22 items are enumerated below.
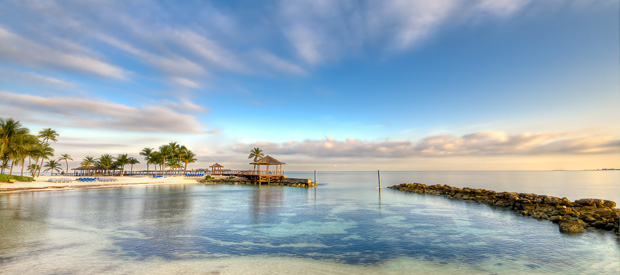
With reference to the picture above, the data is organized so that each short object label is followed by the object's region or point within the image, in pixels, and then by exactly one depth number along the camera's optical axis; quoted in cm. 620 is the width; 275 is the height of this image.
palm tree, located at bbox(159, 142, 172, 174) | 9364
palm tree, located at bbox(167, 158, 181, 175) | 9869
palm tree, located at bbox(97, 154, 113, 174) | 8838
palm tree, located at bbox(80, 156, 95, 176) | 9212
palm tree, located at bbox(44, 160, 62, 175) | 9725
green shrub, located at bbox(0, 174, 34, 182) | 4281
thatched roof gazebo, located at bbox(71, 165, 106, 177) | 8157
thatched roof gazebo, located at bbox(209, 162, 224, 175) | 8162
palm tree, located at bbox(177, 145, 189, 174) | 9446
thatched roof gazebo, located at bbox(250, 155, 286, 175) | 6023
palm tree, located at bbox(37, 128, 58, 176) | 6706
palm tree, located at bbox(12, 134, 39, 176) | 4647
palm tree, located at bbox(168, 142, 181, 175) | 9234
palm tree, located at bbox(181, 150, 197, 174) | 9666
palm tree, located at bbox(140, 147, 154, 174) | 9612
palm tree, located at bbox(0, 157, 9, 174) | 4809
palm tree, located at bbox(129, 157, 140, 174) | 9566
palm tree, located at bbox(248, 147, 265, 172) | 8345
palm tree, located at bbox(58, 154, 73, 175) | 9719
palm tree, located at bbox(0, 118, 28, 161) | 4491
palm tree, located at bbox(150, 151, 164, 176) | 9632
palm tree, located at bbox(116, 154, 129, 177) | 9089
